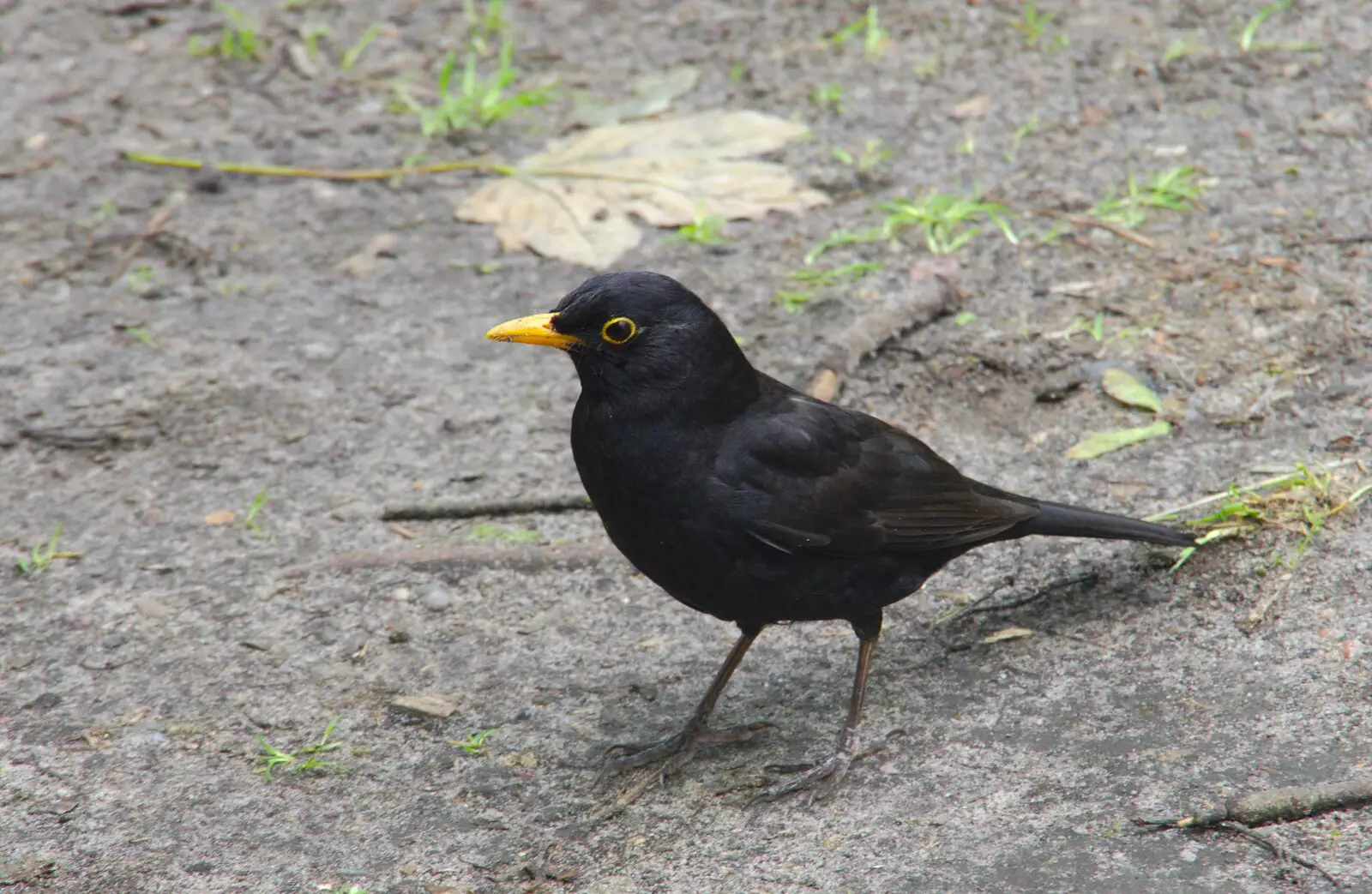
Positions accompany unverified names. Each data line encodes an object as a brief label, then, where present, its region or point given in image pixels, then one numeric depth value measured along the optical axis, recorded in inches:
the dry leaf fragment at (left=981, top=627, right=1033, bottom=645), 326.0
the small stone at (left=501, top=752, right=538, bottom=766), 300.8
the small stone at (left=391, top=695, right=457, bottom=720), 311.9
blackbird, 283.4
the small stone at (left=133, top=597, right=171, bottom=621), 339.6
